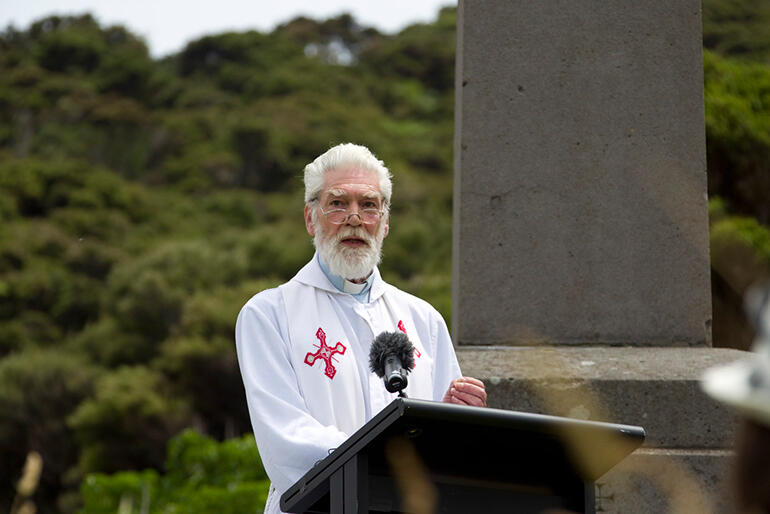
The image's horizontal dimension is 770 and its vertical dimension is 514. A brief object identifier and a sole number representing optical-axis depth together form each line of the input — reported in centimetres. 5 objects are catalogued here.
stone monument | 839
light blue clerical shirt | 675
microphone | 503
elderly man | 580
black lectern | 443
